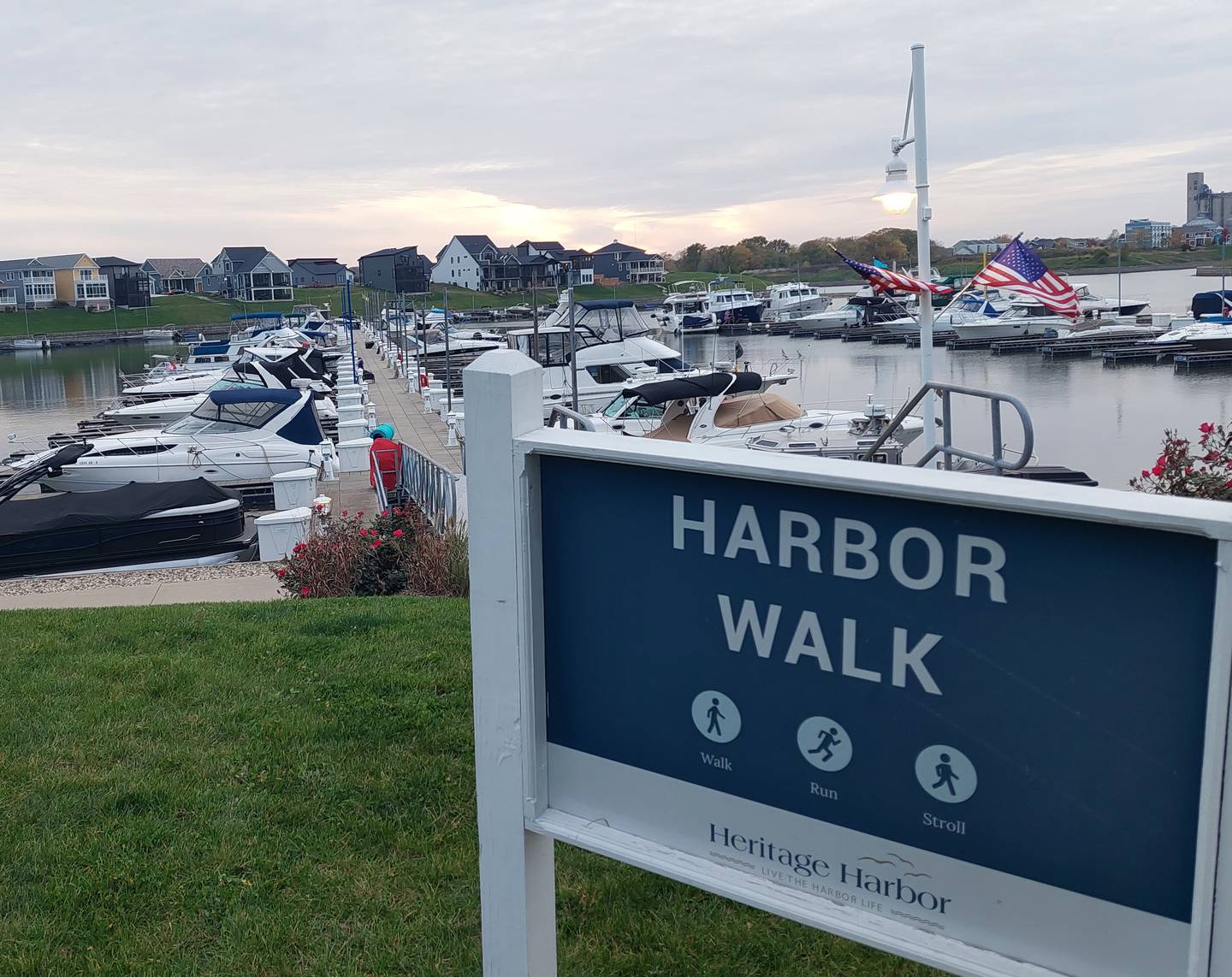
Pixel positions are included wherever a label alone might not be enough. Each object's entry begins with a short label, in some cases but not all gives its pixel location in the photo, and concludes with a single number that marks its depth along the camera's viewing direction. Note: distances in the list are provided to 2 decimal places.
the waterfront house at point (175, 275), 142.88
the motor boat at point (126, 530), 13.84
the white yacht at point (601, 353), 28.09
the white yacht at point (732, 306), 87.00
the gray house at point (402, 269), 130.41
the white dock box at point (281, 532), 13.17
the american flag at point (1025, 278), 14.93
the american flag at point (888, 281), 14.11
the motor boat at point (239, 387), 30.64
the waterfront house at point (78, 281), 123.88
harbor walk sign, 1.80
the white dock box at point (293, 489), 16.70
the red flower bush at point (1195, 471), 7.58
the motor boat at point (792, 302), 90.44
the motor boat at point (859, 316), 82.19
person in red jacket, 16.31
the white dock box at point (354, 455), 21.42
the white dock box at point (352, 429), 24.95
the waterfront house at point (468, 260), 136.38
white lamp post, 15.16
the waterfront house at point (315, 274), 145.00
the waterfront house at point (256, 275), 129.00
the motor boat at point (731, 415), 19.14
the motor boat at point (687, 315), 82.06
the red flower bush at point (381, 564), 8.94
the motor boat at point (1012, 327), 68.56
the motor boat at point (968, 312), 69.97
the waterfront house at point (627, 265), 137.12
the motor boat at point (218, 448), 20.70
